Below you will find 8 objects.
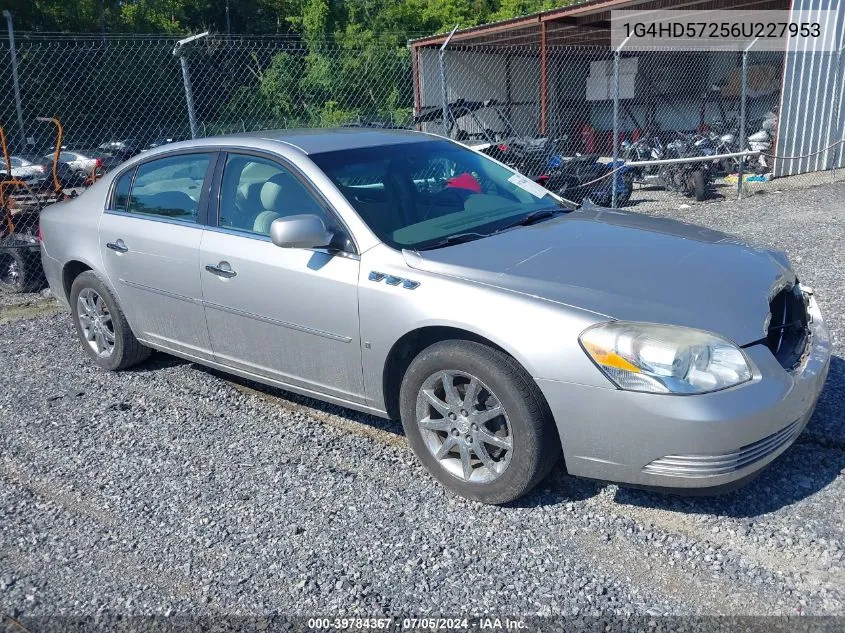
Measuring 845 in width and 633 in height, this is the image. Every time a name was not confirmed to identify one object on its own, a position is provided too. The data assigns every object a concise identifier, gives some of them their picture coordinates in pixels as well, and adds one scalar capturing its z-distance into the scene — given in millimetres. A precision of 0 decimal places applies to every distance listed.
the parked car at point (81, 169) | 8991
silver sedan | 3232
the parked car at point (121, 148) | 9745
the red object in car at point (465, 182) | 4633
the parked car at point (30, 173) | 8523
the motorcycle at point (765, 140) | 15234
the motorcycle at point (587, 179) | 11859
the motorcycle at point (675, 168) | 13258
